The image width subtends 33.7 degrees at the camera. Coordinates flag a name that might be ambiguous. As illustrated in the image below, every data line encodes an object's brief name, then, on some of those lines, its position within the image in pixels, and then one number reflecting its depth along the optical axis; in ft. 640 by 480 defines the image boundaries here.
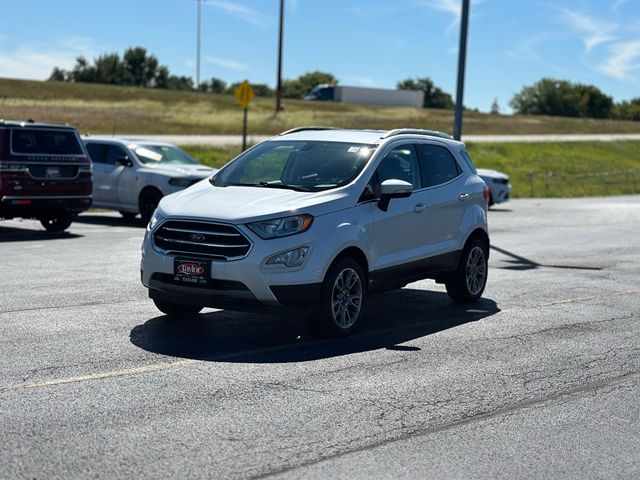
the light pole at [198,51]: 388.47
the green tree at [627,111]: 513.04
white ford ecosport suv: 28.84
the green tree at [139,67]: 497.46
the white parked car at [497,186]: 98.98
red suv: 56.65
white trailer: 383.45
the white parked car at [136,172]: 69.31
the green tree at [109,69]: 484.33
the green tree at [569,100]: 513.04
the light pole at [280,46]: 177.99
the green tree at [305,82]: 527.60
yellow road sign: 103.50
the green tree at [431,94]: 529.45
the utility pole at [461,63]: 75.20
